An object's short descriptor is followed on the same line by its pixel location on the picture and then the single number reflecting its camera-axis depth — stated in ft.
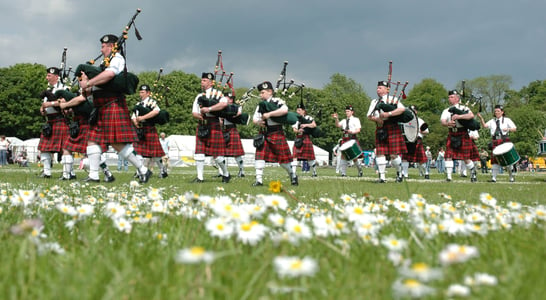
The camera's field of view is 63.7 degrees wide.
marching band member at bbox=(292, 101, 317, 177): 54.19
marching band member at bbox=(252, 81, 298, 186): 29.90
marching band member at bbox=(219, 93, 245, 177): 40.71
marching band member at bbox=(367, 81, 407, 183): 35.88
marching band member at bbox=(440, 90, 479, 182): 41.52
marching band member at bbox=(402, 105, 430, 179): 45.88
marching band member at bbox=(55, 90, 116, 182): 30.86
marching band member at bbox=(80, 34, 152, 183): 25.41
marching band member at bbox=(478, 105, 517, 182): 42.86
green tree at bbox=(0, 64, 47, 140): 149.38
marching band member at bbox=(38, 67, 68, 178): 33.22
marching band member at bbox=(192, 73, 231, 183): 32.96
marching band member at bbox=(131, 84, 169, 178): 38.27
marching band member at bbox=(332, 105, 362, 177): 53.98
